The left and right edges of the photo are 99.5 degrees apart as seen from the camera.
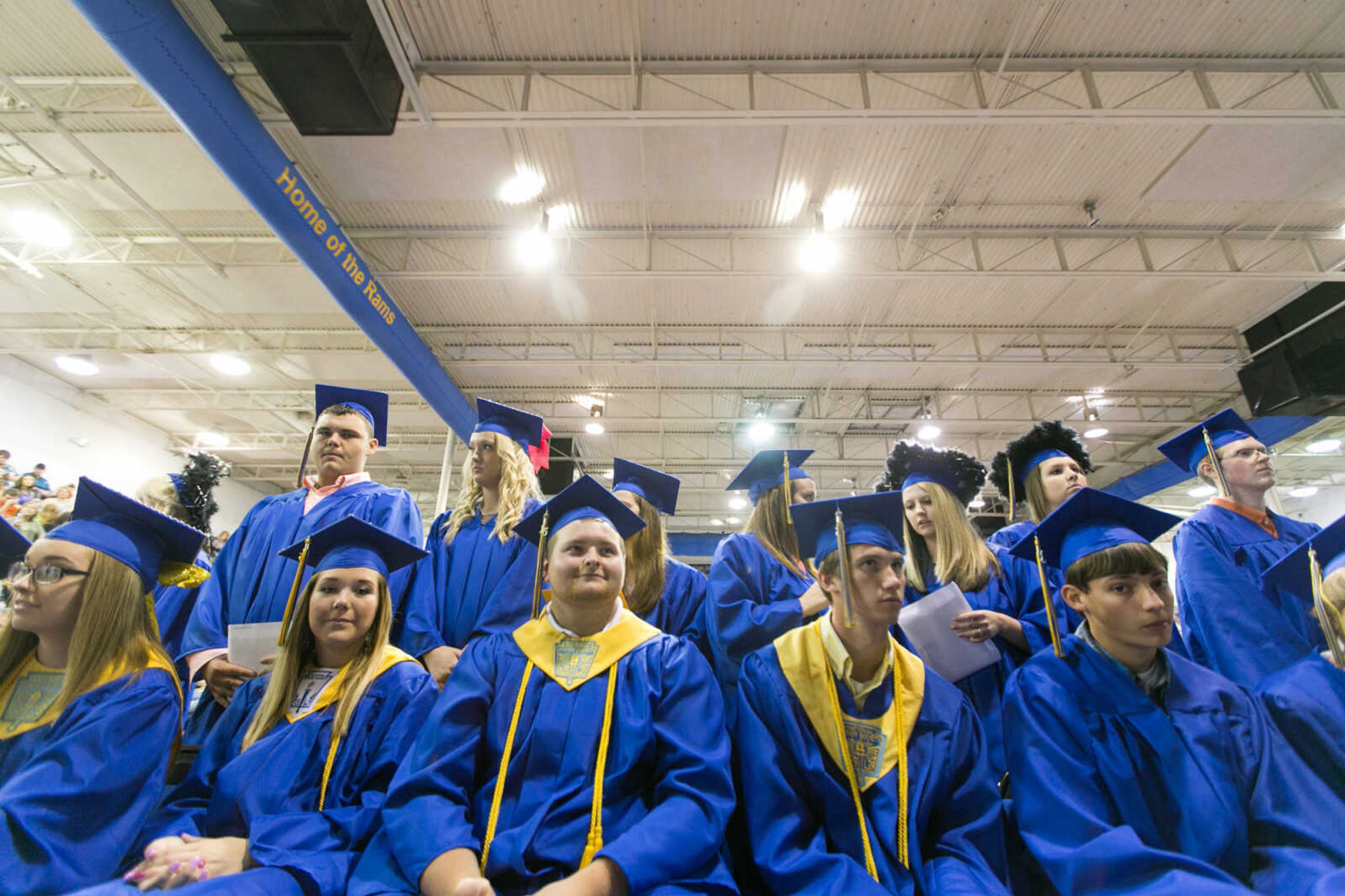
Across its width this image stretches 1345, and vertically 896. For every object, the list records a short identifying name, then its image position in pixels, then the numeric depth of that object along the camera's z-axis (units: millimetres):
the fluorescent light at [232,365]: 9312
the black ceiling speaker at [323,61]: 3771
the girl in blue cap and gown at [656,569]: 2539
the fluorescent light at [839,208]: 6727
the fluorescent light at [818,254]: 6527
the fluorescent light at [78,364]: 9445
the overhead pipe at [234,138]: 3506
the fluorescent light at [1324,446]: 10539
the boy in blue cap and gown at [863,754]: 1480
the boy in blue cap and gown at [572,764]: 1378
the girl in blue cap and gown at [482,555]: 2232
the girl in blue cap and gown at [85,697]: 1352
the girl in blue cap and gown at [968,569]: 2064
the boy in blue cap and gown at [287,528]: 2100
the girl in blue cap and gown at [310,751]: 1391
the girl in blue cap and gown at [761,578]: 2213
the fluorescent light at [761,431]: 11227
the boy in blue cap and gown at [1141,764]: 1312
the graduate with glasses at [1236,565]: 2084
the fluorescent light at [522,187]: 6379
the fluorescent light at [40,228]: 6559
